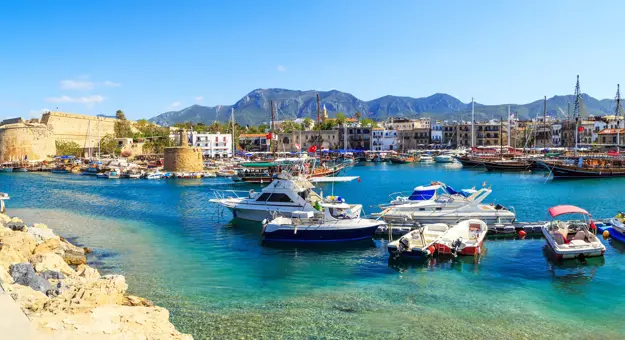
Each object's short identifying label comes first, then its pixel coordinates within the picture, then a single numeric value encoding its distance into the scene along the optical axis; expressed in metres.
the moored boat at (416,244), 20.50
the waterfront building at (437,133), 126.44
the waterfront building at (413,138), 128.12
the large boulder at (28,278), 13.08
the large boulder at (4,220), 24.48
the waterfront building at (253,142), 126.71
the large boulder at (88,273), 15.97
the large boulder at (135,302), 13.45
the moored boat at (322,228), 23.92
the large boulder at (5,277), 12.65
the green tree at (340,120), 139.62
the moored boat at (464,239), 21.05
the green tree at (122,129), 111.25
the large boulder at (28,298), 10.61
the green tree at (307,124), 151.93
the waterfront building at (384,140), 125.50
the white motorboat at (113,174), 68.84
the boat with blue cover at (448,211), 27.22
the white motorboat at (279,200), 27.53
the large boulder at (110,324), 9.57
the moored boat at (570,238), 20.38
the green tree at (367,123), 136.30
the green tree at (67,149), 96.12
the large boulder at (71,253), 20.17
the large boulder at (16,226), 22.86
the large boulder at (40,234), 21.50
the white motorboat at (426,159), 104.00
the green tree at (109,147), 99.81
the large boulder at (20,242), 18.34
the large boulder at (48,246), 19.53
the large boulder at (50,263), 15.97
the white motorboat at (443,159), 101.31
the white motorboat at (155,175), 66.01
